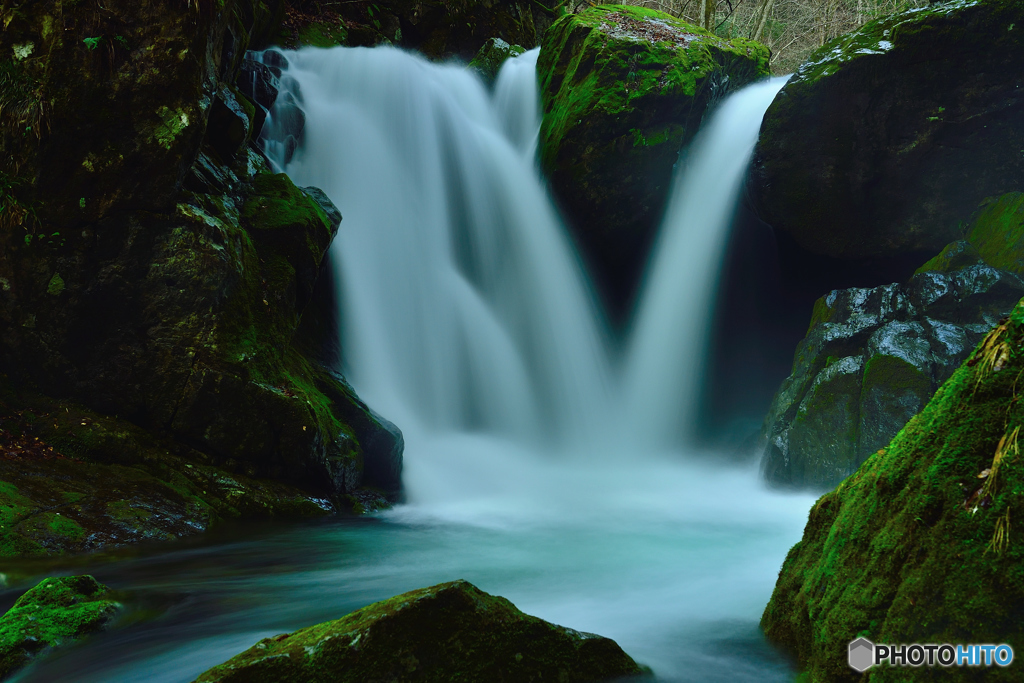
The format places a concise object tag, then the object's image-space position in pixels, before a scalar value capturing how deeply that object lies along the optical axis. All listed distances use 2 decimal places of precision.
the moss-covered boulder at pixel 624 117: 9.73
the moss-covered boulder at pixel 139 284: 5.59
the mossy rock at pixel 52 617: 2.92
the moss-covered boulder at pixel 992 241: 7.21
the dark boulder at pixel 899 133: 7.41
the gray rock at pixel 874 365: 7.12
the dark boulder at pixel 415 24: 13.42
